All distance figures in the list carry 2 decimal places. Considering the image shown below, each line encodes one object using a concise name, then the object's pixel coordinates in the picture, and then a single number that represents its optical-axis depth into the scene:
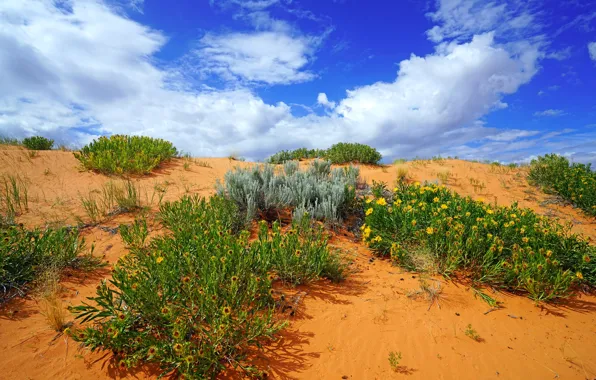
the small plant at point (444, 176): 10.80
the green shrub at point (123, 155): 9.23
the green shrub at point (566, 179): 8.49
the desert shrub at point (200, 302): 2.58
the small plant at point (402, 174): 10.93
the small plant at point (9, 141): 11.53
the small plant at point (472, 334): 3.26
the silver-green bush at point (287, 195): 6.07
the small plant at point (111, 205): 6.21
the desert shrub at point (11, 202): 5.60
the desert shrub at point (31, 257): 3.62
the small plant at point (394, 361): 2.83
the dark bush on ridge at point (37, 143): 11.06
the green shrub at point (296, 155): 14.99
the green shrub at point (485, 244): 3.99
